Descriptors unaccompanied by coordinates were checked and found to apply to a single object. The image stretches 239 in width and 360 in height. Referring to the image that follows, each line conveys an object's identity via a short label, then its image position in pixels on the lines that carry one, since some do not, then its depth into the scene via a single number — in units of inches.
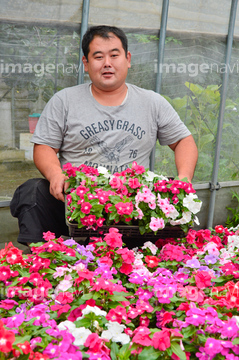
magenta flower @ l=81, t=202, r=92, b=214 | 129.2
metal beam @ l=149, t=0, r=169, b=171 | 162.9
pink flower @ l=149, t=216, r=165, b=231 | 130.5
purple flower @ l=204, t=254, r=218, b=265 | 127.8
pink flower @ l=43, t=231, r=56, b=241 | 124.7
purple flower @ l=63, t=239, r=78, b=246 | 125.6
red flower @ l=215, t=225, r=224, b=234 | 143.2
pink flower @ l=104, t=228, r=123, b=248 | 125.2
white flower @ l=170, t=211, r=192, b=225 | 132.5
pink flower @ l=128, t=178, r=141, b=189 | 132.3
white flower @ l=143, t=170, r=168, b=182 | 134.5
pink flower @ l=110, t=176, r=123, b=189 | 132.7
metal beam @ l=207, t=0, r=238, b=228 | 172.4
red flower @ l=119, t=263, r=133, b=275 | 124.7
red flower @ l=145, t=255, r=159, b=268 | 128.5
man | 146.1
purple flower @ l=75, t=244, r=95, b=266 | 124.3
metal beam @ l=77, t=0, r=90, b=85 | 154.1
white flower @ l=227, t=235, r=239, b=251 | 135.9
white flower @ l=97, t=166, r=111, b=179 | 135.2
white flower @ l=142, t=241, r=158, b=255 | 133.6
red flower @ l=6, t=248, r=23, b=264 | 120.5
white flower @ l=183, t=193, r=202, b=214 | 132.6
